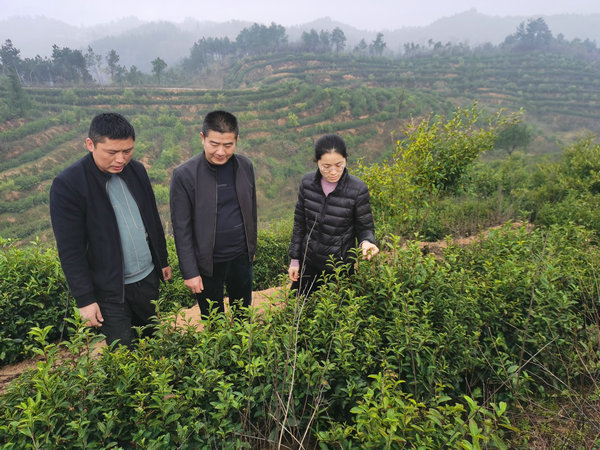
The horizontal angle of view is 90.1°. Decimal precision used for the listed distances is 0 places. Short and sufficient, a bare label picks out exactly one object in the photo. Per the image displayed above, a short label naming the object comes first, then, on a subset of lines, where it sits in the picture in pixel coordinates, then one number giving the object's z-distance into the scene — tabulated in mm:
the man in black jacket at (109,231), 2080
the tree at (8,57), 47406
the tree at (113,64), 51800
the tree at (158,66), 52969
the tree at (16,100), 34350
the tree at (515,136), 30219
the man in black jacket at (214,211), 2529
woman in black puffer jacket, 2521
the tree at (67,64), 50844
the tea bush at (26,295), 3258
